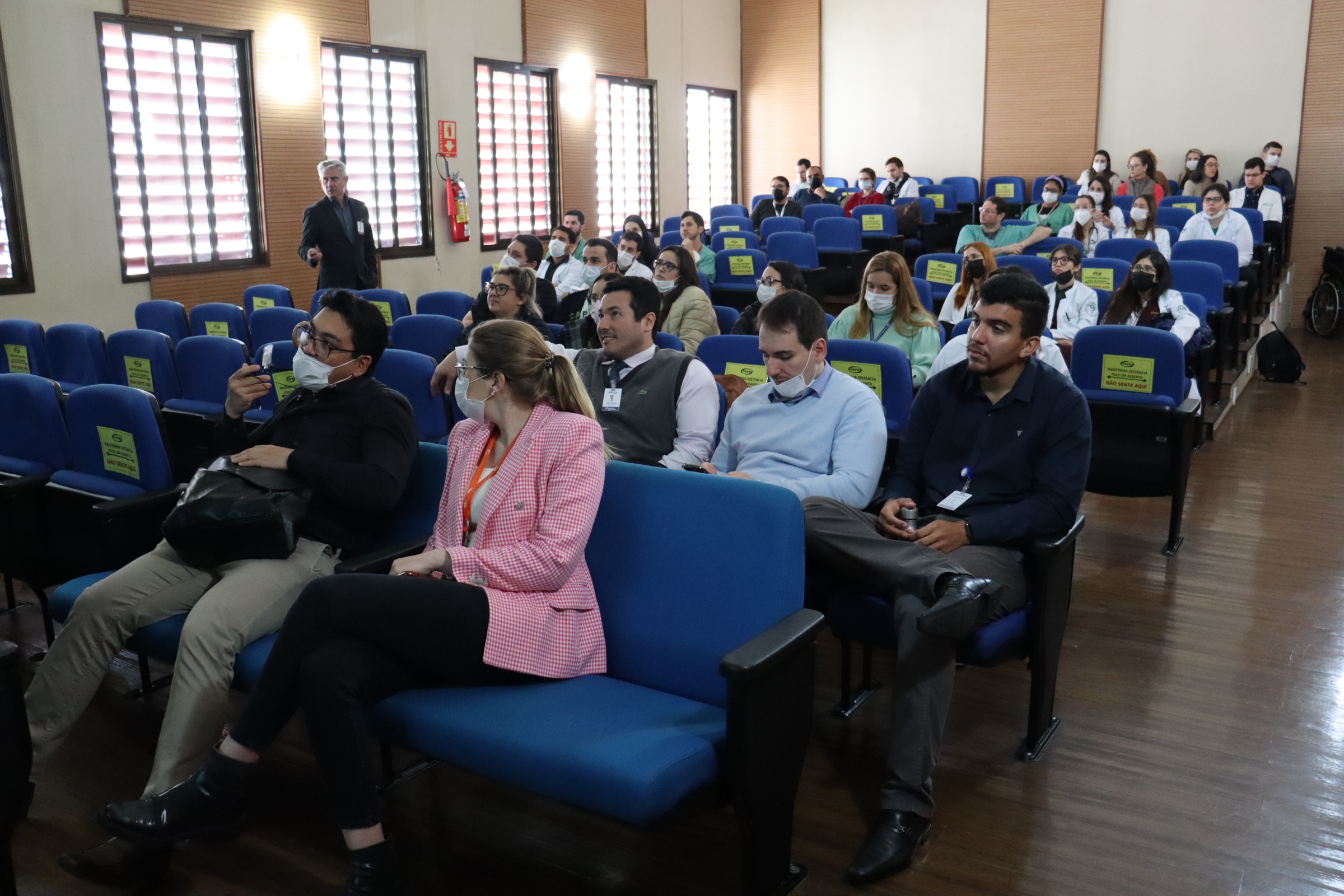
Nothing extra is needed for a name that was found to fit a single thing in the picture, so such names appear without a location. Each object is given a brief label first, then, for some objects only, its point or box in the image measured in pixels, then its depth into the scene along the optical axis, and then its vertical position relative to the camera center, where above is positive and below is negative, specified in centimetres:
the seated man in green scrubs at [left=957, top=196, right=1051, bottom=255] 819 +5
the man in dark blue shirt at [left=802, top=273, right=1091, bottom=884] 234 -67
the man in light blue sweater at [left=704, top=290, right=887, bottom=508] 286 -47
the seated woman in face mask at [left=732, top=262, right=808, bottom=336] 468 -17
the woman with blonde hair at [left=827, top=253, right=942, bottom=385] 443 -31
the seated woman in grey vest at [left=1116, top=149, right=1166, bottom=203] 1053 +59
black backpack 759 -84
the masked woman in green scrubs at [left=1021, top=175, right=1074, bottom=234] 921 +25
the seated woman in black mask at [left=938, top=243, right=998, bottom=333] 525 -20
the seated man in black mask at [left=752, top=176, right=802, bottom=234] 1155 +36
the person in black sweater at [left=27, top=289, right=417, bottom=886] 232 -76
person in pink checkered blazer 207 -76
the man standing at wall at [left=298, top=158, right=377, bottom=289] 745 +4
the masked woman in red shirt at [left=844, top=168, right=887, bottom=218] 1170 +48
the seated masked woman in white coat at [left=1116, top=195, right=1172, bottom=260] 755 +11
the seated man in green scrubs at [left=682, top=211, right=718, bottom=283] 827 +1
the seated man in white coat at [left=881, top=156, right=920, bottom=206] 1204 +61
